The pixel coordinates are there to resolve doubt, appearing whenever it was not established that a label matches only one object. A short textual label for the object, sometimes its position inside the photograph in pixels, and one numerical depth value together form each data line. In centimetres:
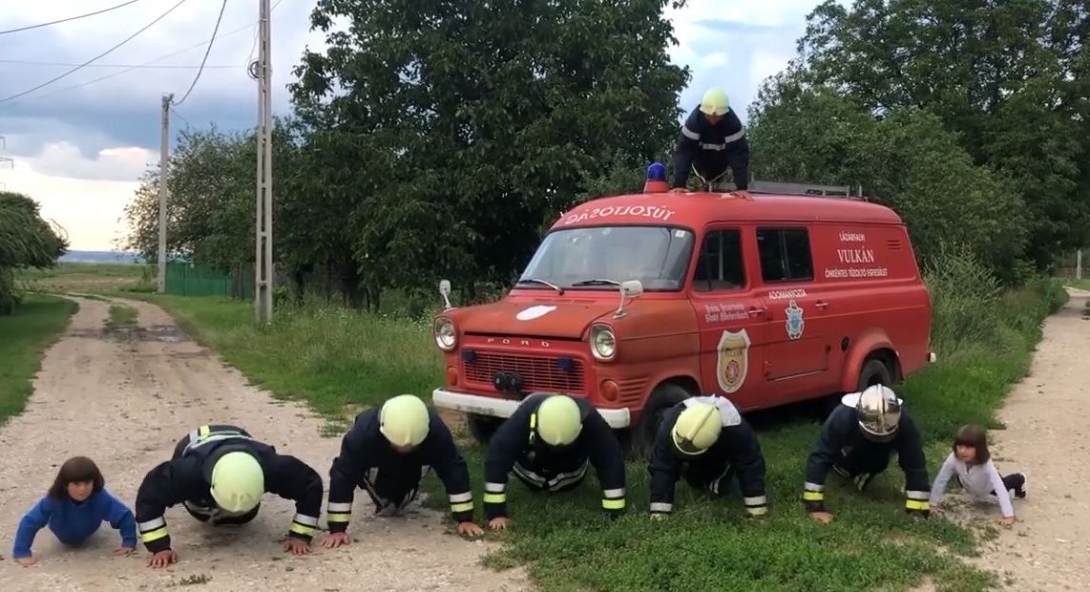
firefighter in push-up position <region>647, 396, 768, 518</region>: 588
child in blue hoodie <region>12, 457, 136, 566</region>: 557
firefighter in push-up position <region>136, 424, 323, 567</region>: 530
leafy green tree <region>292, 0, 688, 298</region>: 2033
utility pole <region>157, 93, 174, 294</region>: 4044
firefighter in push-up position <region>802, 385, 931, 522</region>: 620
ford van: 714
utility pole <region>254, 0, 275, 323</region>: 1920
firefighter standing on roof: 928
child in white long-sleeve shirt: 649
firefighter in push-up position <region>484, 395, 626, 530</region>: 603
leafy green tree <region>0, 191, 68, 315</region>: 2136
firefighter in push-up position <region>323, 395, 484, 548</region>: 578
